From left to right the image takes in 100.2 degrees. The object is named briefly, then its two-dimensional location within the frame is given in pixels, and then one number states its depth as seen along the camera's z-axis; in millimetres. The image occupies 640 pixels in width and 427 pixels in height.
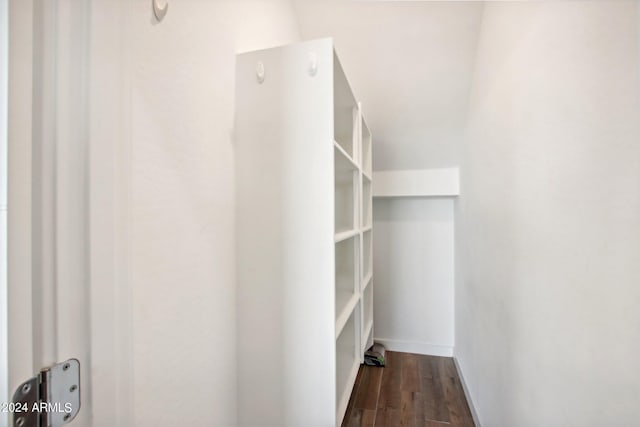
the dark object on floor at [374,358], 2059
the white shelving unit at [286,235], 831
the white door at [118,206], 371
